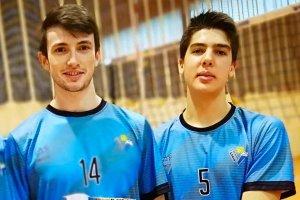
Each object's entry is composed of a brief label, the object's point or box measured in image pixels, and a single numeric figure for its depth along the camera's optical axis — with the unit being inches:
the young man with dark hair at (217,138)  77.6
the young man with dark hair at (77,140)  71.6
